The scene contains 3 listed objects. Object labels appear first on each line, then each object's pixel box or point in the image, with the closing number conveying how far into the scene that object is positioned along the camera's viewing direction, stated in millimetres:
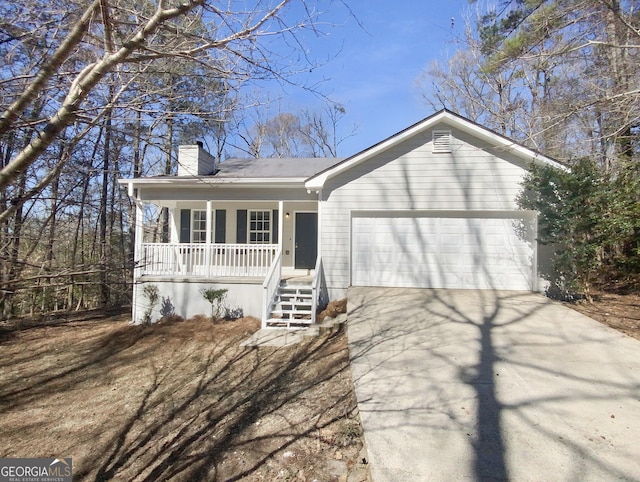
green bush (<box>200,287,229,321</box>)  8404
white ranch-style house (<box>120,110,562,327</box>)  8547
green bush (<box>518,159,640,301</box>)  7055
